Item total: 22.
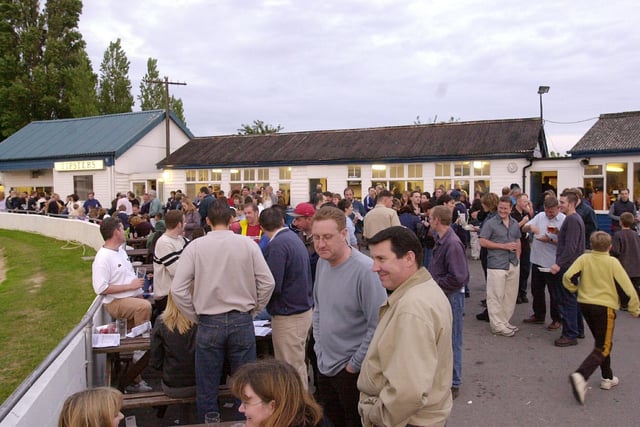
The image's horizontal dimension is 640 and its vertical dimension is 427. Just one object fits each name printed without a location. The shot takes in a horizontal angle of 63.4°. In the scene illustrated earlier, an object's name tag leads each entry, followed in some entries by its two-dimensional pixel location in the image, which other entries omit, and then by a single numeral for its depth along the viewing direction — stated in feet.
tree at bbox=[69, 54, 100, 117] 139.95
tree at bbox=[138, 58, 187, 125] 159.63
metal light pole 68.18
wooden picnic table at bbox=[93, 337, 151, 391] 16.25
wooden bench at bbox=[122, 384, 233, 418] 14.29
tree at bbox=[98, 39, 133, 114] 153.99
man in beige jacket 7.91
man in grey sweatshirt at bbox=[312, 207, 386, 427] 11.16
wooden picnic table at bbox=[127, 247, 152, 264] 33.23
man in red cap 20.96
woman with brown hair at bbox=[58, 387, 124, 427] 8.13
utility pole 93.25
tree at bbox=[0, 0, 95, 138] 146.20
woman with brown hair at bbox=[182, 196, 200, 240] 37.29
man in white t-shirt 18.38
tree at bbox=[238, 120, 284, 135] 173.37
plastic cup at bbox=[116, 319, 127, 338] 17.83
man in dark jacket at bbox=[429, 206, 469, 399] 17.63
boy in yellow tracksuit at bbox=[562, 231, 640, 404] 16.66
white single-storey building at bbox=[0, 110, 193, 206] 95.81
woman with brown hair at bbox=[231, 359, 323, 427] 7.80
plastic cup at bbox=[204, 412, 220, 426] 11.23
